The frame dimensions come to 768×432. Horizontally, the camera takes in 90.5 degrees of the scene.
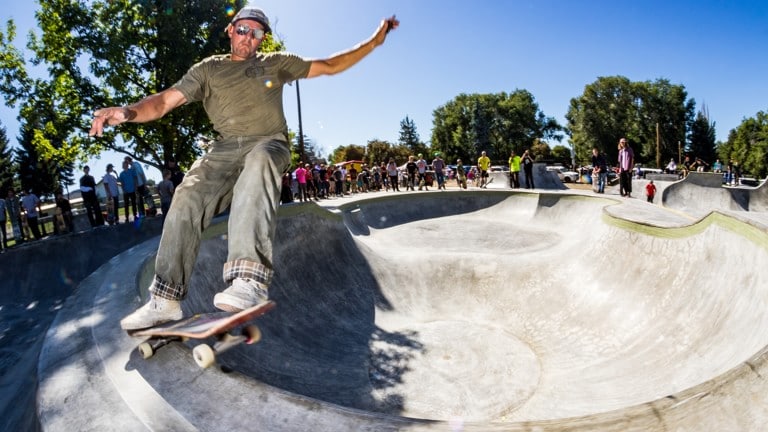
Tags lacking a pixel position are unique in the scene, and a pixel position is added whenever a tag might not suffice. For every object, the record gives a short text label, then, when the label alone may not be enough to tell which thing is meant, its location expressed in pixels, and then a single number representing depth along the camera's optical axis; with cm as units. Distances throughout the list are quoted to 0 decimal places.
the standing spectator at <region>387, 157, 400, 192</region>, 2020
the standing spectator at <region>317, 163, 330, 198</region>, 1842
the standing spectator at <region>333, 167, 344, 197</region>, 1989
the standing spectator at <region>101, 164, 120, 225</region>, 1226
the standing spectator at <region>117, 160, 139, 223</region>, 1216
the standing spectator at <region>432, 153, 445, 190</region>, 1873
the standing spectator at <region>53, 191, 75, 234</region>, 1143
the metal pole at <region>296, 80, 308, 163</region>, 2307
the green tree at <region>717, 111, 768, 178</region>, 5731
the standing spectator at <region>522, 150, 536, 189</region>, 1753
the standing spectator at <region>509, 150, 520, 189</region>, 1778
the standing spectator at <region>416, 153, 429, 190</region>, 2045
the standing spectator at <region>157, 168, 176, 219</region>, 1123
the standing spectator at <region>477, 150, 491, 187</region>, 1995
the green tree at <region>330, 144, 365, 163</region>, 7331
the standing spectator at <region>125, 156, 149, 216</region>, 1239
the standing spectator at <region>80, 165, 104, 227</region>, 1160
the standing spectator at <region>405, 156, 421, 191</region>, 2017
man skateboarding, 243
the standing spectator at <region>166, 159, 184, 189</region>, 1139
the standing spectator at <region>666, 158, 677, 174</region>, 2791
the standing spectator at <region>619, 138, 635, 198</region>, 1256
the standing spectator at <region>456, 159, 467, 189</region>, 2056
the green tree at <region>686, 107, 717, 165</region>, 6456
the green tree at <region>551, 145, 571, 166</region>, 8638
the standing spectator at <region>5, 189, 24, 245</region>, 1160
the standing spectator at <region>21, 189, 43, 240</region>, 1126
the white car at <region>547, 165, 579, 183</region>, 3681
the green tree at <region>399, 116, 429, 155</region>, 9850
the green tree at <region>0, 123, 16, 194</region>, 4250
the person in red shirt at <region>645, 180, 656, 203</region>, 1571
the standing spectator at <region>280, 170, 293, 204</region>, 1505
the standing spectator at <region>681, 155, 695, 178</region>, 2411
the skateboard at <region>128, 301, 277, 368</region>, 201
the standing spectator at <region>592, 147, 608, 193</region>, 1470
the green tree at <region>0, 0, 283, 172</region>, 1702
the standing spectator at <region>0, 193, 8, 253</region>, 1057
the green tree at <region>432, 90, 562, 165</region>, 7319
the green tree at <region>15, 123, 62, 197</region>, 4994
